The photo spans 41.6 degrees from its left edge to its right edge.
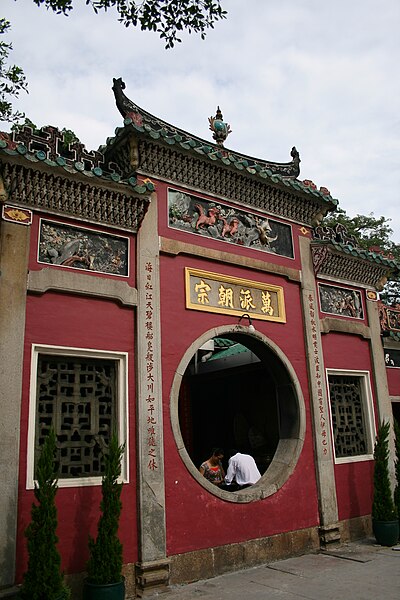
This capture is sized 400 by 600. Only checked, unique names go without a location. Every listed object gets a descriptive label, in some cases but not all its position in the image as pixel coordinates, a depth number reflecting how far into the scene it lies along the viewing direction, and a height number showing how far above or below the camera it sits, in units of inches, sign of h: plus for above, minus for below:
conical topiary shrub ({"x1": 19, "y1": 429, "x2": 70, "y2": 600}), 156.2 -27.4
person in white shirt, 263.1 -14.9
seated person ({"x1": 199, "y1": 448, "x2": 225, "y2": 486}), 273.0 -13.8
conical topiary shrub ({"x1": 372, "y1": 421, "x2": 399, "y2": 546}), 269.9 -36.1
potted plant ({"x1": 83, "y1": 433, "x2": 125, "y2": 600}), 173.8 -32.6
